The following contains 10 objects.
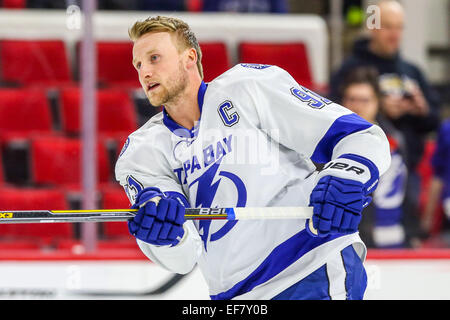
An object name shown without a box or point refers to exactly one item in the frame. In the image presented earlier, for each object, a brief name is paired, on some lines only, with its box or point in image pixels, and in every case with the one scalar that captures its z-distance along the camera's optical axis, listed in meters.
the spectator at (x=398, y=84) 8.55
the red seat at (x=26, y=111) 9.23
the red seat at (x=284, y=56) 8.44
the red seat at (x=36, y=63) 9.26
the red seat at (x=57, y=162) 9.33
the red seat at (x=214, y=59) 8.14
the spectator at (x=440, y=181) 9.38
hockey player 8.02
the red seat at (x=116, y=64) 8.34
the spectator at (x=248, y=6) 9.02
